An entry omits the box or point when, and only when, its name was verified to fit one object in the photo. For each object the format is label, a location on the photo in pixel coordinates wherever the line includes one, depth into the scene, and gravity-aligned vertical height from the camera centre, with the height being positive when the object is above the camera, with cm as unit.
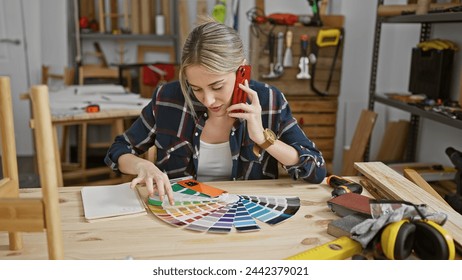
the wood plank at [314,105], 305 -42
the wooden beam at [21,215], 61 -25
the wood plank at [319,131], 312 -61
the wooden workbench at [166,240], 80 -38
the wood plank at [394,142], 290 -65
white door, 395 -18
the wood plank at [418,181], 105 -35
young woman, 124 -29
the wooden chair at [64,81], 376 -35
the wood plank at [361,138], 222 -48
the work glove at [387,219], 79 -32
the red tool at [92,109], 237 -36
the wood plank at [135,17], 408 +23
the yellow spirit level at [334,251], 77 -37
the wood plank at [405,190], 86 -34
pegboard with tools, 301 -17
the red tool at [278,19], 302 +17
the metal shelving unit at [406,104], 197 -29
